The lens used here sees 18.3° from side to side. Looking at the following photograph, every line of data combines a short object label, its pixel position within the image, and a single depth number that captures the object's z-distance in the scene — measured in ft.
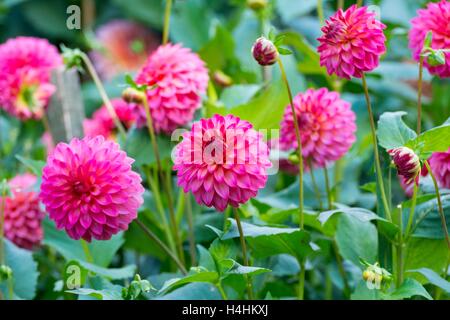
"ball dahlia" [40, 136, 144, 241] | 4.59
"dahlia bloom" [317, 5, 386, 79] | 4.58
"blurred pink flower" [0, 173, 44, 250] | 5.93
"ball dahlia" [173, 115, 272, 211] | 4.44
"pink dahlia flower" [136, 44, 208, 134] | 5.41
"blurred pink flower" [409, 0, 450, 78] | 5.00
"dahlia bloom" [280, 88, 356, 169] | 5.19
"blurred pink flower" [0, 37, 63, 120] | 6.18
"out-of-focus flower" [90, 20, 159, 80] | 10.47
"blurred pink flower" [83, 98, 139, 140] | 6.45
